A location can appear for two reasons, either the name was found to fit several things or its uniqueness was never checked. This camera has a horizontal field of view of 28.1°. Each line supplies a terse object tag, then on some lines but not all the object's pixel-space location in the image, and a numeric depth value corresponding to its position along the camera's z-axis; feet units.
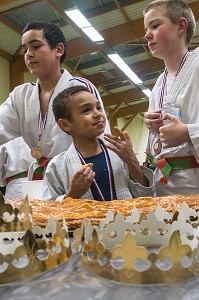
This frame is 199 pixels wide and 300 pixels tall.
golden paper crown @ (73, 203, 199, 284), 1.16
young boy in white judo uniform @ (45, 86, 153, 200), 3.94
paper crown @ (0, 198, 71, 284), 1.23
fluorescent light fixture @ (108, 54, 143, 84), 18.28
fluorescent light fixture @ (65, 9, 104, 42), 12.28
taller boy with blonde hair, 3.84
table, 1.08
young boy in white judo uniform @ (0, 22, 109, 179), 4.71
